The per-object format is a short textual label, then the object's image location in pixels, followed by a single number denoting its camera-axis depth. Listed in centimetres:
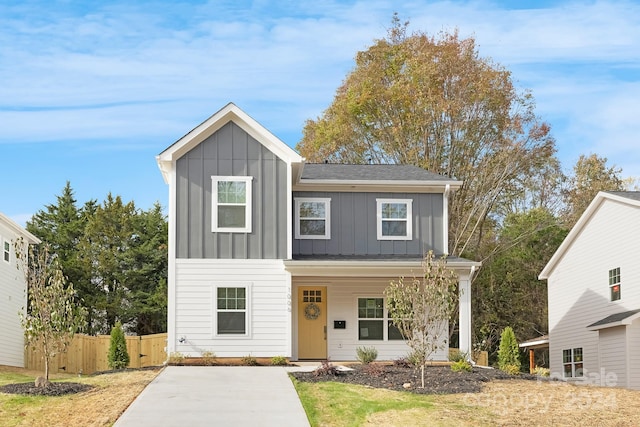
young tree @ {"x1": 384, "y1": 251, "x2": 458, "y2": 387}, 2108
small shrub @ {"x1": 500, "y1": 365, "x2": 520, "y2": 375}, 2567
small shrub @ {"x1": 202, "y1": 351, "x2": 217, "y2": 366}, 2412
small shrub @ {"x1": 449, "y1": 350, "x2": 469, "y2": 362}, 2458
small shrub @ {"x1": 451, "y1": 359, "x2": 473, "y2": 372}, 2289
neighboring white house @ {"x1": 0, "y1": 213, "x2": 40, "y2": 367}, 3077
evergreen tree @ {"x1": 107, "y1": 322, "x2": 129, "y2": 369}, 2784
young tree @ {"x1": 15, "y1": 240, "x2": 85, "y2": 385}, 2081
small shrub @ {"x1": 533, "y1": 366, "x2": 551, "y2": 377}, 2944
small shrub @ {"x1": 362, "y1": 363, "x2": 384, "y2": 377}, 2157
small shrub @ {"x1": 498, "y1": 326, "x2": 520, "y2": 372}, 2944
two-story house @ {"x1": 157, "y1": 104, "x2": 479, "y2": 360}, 2473
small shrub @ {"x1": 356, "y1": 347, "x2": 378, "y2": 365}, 2514
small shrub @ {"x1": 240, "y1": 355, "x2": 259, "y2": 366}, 2422
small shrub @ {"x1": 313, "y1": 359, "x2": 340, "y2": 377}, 2106
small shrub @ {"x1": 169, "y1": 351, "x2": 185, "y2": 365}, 2403
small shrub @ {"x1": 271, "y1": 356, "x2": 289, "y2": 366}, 2428
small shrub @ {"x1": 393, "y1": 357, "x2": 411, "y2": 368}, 2392
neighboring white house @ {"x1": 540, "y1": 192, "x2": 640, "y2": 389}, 2678
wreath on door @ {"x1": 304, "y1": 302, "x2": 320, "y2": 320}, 2697
